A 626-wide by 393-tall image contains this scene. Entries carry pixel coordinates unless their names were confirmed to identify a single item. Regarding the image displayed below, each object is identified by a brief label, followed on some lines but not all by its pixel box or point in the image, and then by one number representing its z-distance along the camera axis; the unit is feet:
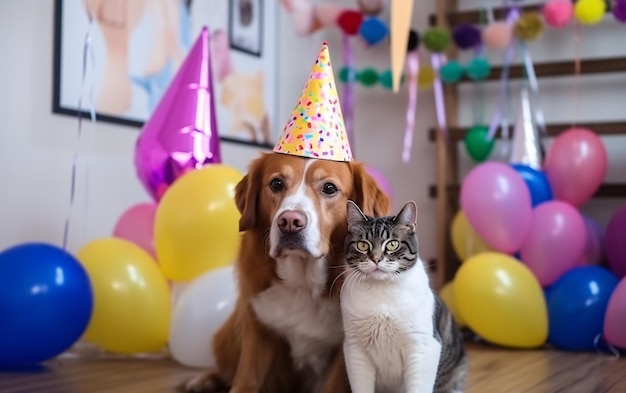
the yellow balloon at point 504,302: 9.64
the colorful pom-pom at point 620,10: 10.82
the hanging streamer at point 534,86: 12.24
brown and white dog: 5.82
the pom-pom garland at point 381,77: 12.54
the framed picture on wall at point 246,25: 12.64
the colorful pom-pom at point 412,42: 12.49
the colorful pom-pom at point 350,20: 12.70
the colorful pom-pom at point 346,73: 13.29
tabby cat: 5.36
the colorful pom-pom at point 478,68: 12.13
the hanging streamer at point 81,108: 9.62
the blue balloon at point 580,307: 9.53
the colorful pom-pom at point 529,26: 11.55
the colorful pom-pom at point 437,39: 12.19
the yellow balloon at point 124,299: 8.36
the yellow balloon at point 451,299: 10.72
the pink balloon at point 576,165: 10.69
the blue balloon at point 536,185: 10.77
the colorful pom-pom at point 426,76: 12.53
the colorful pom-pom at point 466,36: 12.09
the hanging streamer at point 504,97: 12.30
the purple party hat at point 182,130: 8.98
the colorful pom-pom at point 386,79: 12.86
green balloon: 12.24
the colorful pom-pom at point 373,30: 12.59
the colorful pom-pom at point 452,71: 12.32
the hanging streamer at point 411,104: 12.69
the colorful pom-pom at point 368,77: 13.00
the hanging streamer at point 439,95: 12.77
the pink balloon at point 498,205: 10.10
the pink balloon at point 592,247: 10.68
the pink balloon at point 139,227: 9.55
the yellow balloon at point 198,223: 8.32
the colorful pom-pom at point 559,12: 11.29
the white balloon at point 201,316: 8.09
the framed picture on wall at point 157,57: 9.73
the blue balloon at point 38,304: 7.48
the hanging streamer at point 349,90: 13.37
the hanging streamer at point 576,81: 12.34
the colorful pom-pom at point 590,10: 11.02
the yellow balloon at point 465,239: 11.25
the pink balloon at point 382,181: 11.56
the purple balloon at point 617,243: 10.05
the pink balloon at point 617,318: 8.97
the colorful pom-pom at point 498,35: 11.76
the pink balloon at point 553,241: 10.13
